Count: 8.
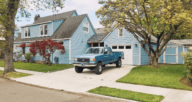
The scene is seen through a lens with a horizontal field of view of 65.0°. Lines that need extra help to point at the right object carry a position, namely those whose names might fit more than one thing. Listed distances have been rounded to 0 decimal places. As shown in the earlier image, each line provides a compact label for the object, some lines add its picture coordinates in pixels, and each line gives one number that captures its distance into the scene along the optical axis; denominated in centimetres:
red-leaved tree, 1538
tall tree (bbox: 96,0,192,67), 1062
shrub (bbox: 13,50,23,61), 2327
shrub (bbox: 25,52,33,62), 2184
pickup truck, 1109
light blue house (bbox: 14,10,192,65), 1712
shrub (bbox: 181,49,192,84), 790
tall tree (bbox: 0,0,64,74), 1078
